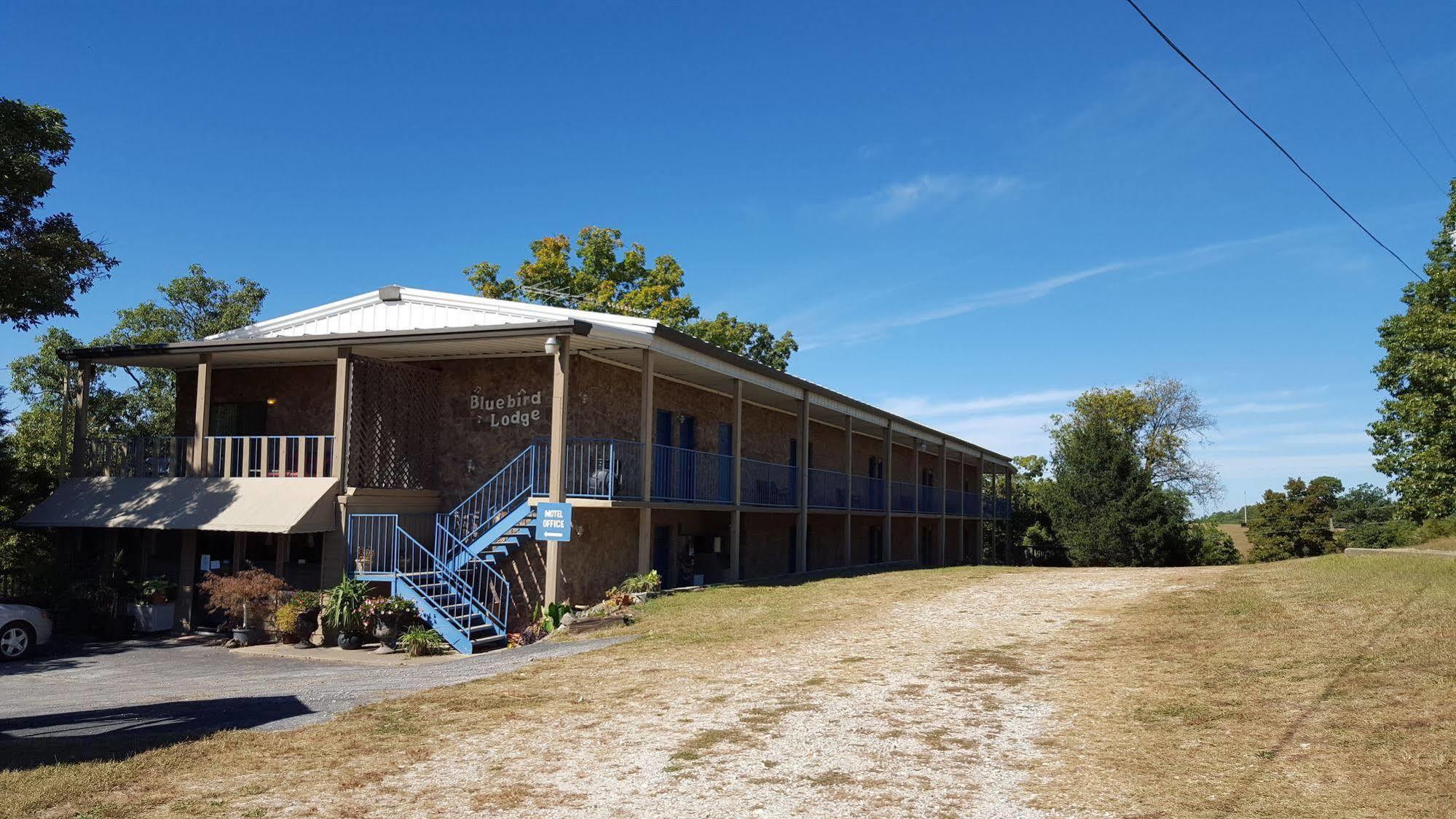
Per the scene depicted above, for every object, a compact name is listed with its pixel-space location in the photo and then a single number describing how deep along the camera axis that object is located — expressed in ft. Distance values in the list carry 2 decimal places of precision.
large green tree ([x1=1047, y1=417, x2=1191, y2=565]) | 126.62
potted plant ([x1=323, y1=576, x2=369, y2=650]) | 52.31
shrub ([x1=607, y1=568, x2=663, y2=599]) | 57.82
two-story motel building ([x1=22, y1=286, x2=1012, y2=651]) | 56.44
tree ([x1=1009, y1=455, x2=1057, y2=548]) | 153.39
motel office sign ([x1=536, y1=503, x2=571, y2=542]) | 51.96
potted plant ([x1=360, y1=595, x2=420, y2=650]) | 51.78
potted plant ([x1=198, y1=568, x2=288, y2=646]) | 53.62
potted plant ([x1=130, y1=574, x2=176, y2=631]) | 59.98
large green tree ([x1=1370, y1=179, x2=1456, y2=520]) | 85.81
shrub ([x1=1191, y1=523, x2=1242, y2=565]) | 150.10
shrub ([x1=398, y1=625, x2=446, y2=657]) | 49.90
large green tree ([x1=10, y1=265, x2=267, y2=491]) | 107.86
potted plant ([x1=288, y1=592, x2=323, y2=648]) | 53.83
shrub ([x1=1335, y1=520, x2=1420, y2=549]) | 150.20
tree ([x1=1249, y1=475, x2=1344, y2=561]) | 167.73
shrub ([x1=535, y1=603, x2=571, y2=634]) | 51.47
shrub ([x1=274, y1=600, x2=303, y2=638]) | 53.57
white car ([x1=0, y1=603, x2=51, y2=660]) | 49.44
